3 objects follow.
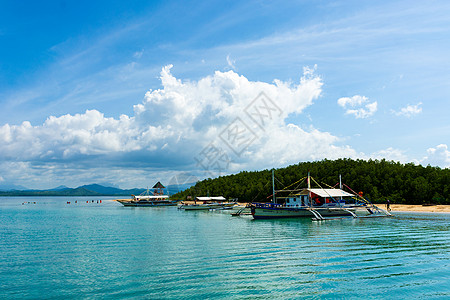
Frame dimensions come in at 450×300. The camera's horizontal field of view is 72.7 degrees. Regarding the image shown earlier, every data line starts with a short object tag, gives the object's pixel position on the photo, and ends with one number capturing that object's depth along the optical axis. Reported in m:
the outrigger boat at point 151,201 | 144.62
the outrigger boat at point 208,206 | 113.19
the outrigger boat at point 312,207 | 66.06
